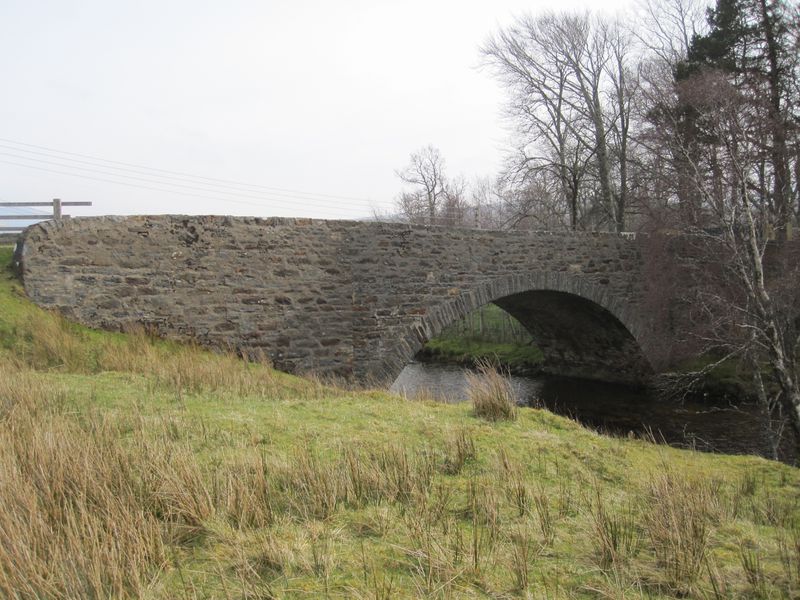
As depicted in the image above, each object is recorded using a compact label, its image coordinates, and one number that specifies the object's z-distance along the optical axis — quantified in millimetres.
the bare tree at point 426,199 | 39062
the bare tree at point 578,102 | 21844
